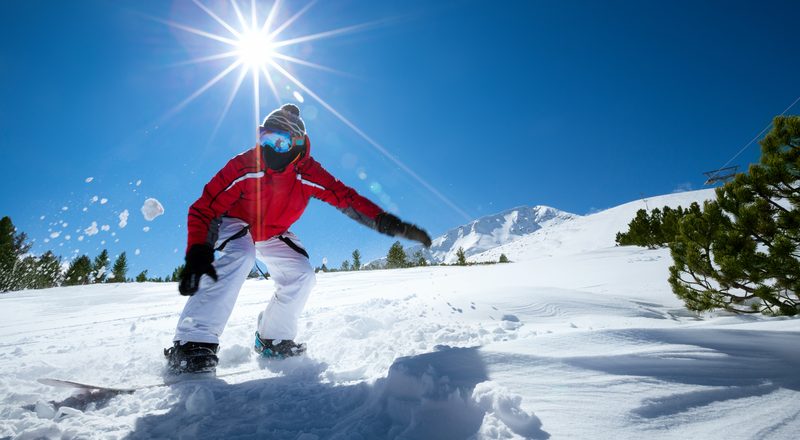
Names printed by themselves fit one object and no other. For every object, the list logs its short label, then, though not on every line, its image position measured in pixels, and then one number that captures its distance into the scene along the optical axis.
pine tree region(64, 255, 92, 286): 43.47
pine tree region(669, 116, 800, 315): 3.50
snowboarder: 2.43
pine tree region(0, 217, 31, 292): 29.60
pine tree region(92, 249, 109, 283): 46.31
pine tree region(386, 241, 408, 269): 38.12
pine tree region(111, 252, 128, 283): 46.88
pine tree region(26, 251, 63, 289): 39.59
